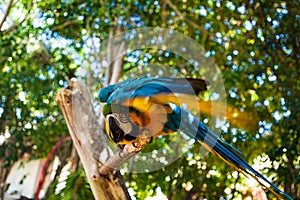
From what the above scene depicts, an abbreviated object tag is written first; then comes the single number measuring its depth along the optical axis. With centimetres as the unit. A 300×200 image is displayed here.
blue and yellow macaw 118
